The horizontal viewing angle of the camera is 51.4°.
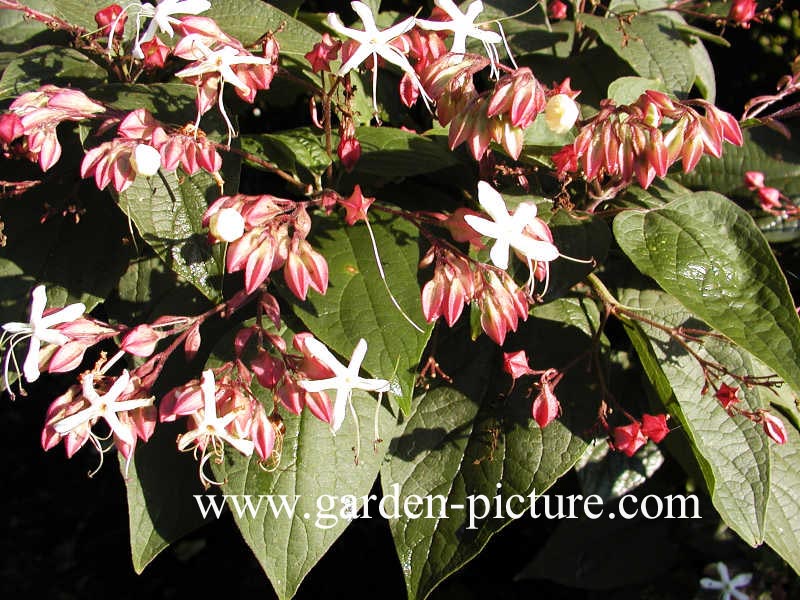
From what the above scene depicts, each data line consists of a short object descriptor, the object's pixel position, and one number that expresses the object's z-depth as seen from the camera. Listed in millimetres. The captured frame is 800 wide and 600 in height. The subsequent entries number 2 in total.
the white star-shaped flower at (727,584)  481
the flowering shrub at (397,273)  258
